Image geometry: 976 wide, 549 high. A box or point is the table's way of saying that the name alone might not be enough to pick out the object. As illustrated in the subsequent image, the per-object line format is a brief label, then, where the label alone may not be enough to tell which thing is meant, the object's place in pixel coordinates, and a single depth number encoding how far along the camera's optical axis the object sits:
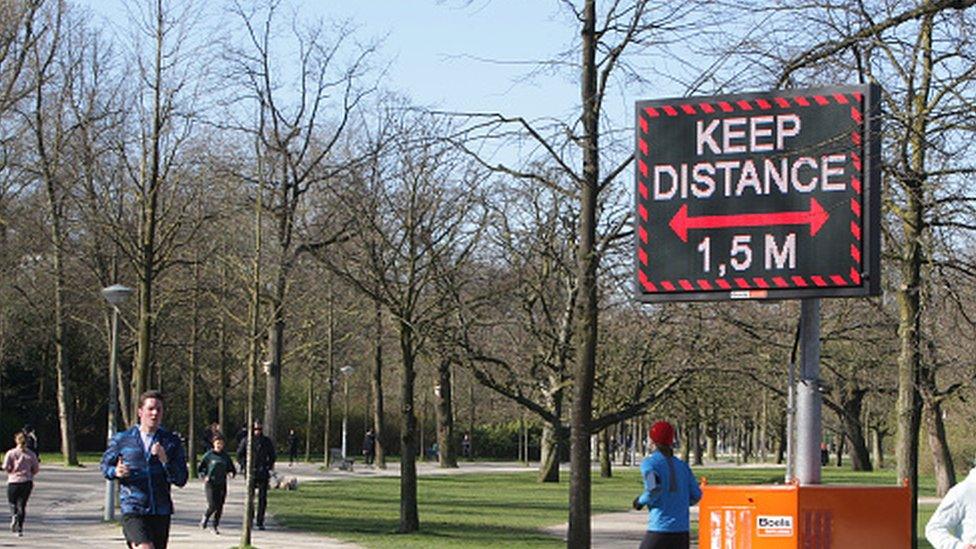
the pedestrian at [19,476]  26.62
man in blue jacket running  12.12
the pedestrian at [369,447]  69.50
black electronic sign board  13.34
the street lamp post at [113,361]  28.75
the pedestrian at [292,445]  64.56
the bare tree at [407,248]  26.75
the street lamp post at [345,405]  66.56
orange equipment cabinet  14.42
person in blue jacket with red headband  14.20
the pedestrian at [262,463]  27.52
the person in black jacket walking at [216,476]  28.06
